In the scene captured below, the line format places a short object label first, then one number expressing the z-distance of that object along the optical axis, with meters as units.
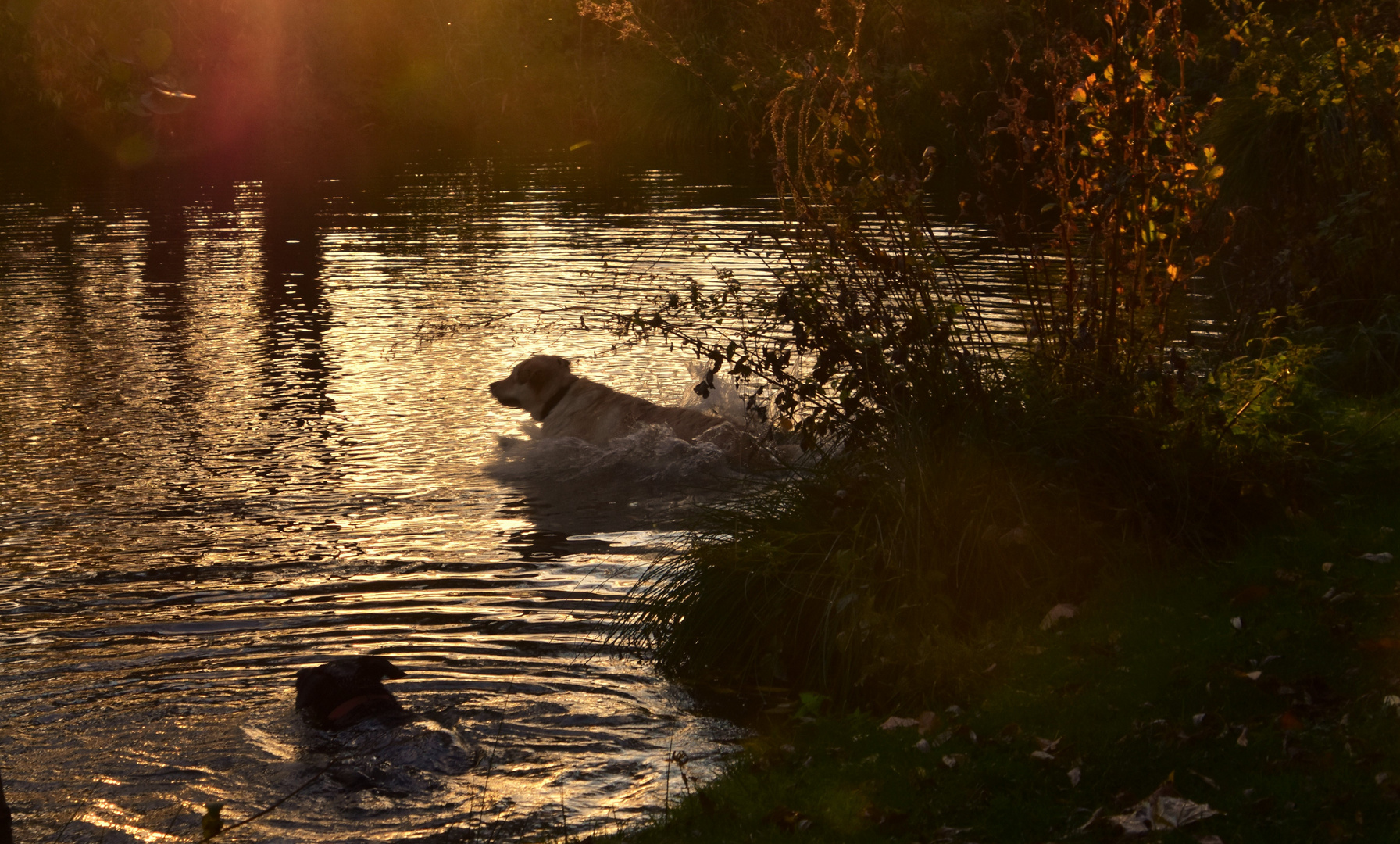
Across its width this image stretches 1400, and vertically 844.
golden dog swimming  12.20
